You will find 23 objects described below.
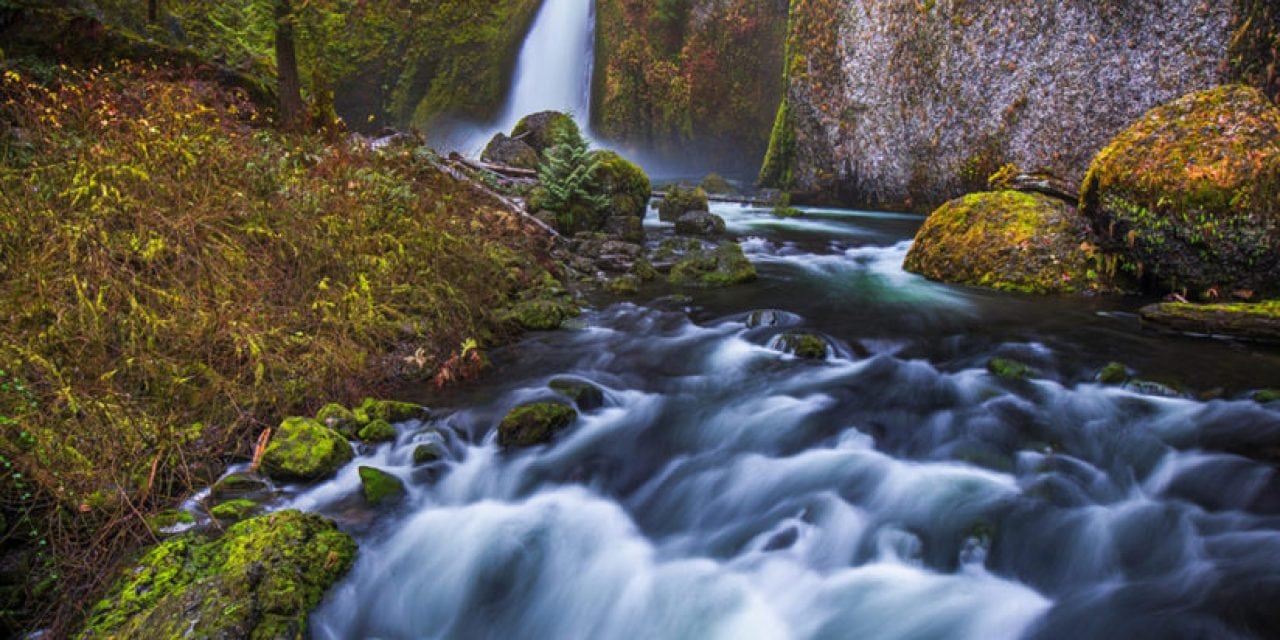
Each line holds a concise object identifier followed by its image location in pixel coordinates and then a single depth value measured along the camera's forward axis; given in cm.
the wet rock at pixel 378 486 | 404
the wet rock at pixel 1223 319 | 584
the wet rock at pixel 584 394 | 538
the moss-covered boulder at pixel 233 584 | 270
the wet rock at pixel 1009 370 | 554
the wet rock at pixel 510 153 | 1513
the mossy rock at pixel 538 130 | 1688
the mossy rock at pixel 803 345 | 632
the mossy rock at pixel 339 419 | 457
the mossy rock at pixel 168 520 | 338
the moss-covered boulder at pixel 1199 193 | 648
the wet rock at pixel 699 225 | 1236
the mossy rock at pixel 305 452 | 404
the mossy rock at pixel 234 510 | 358
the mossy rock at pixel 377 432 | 456
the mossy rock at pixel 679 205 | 1340
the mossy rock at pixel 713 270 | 915
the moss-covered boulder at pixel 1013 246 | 809
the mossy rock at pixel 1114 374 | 528
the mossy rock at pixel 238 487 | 382
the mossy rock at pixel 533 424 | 476
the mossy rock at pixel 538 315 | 699
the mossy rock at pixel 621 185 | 1180
